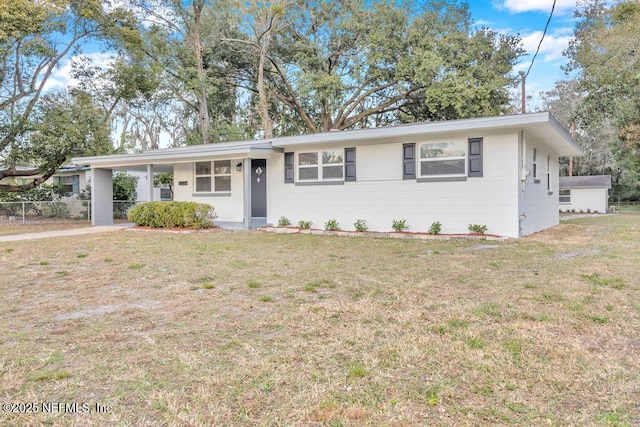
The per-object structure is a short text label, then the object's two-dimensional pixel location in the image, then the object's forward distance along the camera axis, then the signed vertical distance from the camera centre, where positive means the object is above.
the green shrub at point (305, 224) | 11.53 -0.50
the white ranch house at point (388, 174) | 9.35 +0.85
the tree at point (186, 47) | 19.73 +7.83
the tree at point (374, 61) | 17.92 +6.96
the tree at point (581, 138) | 32.20 +5.35
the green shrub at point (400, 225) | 10.39 -0.48
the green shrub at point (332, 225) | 11.16 -0.51
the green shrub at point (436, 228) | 9.96 -0.54
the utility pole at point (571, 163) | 32.17 +3.33
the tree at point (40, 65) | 14.45 +5.27
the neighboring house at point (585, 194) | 24.28 +0.68
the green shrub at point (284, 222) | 11.80 -0.45
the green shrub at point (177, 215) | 11.84 -0.23
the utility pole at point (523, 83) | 16.69 +5.13
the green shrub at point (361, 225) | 10.89 -0.50
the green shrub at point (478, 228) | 9.52 -0.52
